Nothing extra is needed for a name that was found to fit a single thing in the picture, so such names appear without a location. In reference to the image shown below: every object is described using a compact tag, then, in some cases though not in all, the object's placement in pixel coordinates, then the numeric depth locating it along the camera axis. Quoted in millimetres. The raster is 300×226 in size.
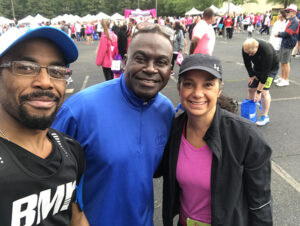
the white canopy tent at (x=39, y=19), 32838
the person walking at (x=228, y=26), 19969
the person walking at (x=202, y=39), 5867
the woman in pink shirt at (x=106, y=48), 6443
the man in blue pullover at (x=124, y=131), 1572
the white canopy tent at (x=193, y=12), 33312
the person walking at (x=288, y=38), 7086
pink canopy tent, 26239
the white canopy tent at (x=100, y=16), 34000
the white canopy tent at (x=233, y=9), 27056
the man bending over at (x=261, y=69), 4383
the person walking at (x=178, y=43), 9367
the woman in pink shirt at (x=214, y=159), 1599
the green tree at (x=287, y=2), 50412
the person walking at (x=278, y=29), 7379
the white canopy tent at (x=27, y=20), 33784
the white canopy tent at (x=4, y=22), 33194
